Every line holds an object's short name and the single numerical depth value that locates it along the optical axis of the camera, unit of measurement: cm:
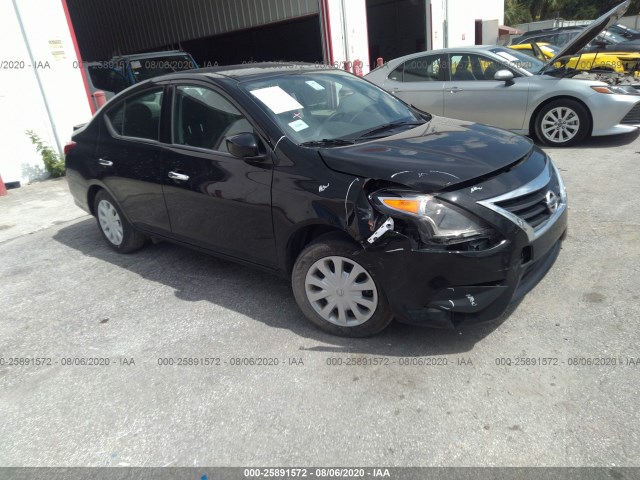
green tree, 3569
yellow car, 1034
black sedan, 273
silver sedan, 693
